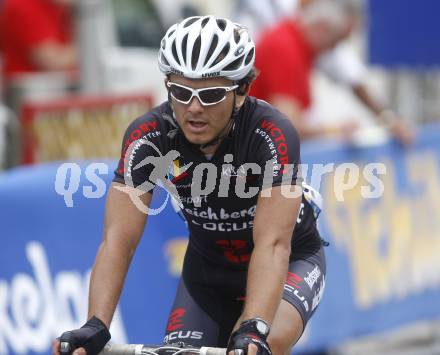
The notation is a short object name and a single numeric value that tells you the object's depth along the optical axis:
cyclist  10.57
